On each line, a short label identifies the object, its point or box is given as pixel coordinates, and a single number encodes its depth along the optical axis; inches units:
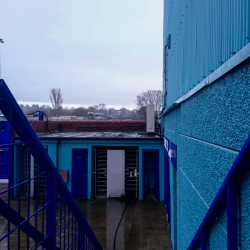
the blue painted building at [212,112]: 54.3
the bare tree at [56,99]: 2162.9
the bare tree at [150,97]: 1702.0
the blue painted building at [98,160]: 404.5
